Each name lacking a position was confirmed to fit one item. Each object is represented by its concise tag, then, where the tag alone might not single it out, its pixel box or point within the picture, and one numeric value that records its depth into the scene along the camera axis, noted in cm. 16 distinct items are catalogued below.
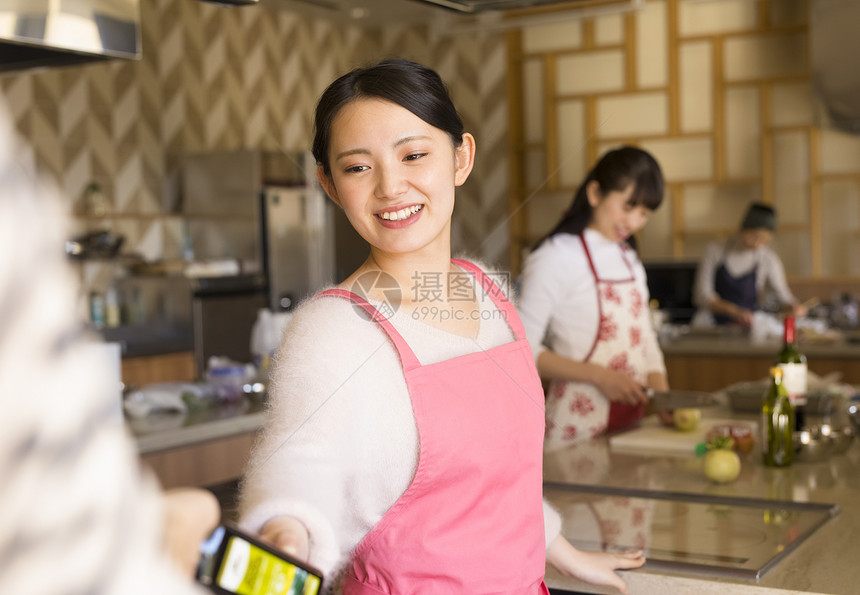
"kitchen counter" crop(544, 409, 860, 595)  126
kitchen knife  224
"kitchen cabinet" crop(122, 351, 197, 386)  487
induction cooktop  135
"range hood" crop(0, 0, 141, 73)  188
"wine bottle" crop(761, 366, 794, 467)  193
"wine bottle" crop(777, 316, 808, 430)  199
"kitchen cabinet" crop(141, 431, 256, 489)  236
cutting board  214
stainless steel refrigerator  590
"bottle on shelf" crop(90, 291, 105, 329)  514
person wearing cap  551
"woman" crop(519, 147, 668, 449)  247
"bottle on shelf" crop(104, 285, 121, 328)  520
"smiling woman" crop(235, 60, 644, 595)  96
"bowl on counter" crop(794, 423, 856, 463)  196
